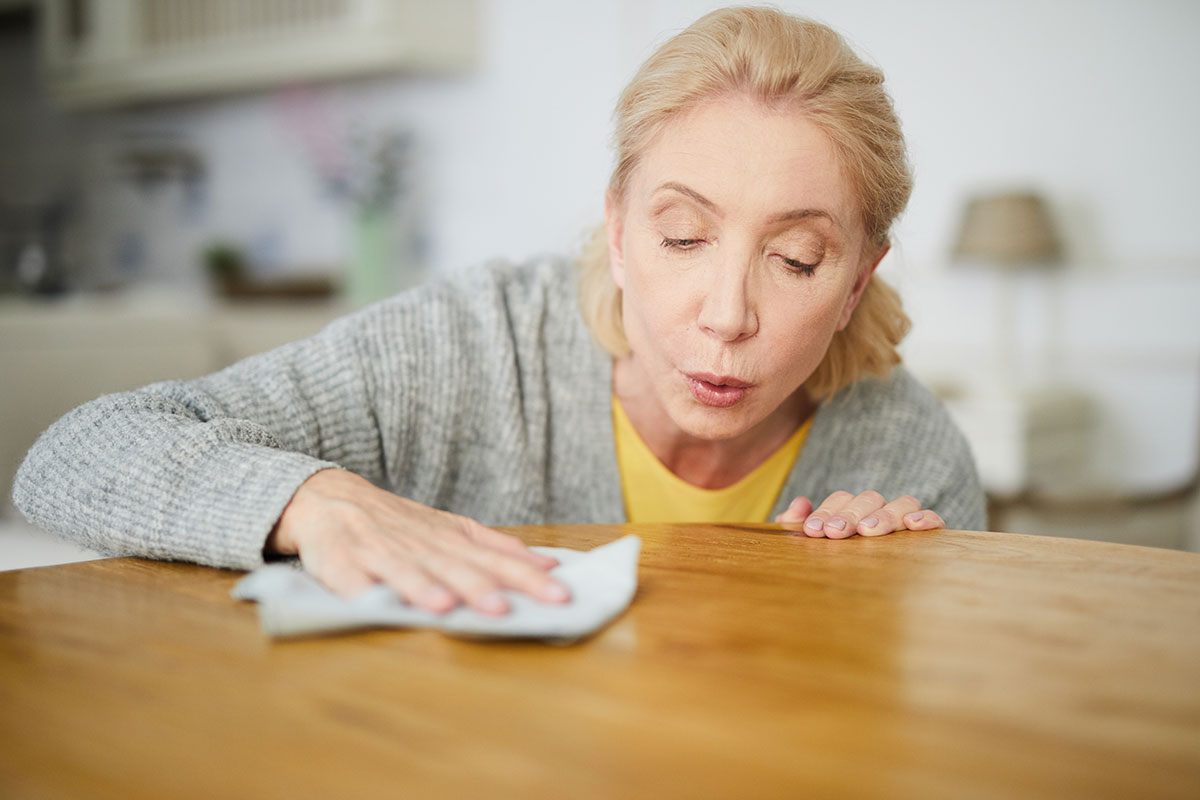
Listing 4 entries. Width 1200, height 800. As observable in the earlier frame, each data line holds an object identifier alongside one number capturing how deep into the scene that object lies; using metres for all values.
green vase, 3.98
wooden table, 0.43
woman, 0.79
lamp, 2.80
